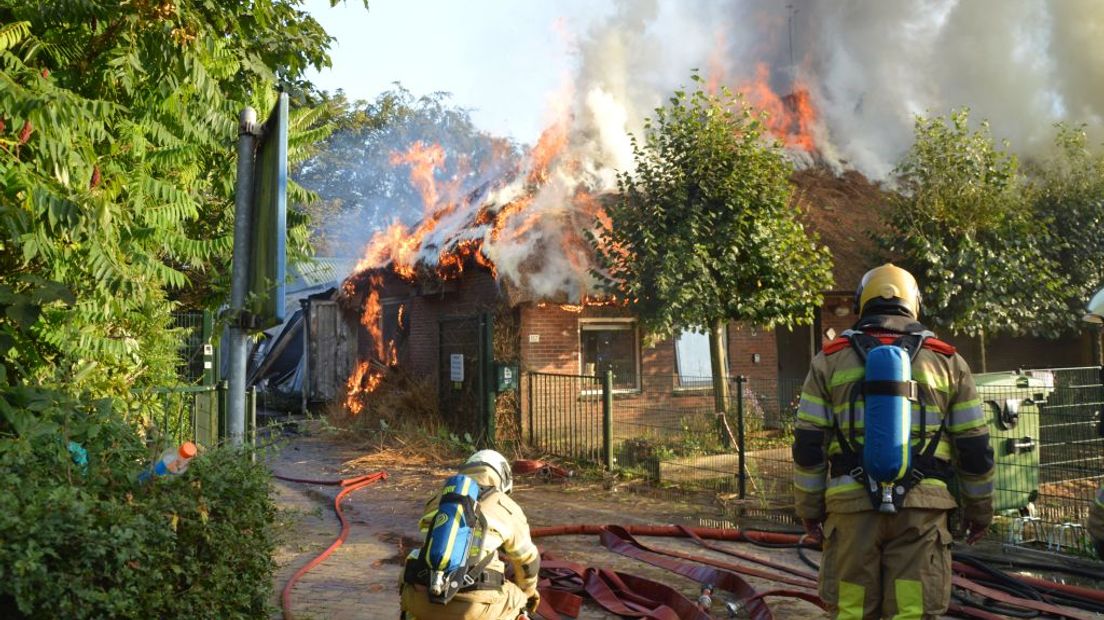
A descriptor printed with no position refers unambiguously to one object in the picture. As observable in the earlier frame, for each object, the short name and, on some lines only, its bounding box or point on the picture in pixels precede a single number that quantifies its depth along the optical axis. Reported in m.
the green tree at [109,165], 5.40
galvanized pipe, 4.39
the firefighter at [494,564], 3.83
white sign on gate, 14.40
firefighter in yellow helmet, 3.76
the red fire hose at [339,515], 5.67
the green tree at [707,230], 11.18
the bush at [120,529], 3.32
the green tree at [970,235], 13.47
